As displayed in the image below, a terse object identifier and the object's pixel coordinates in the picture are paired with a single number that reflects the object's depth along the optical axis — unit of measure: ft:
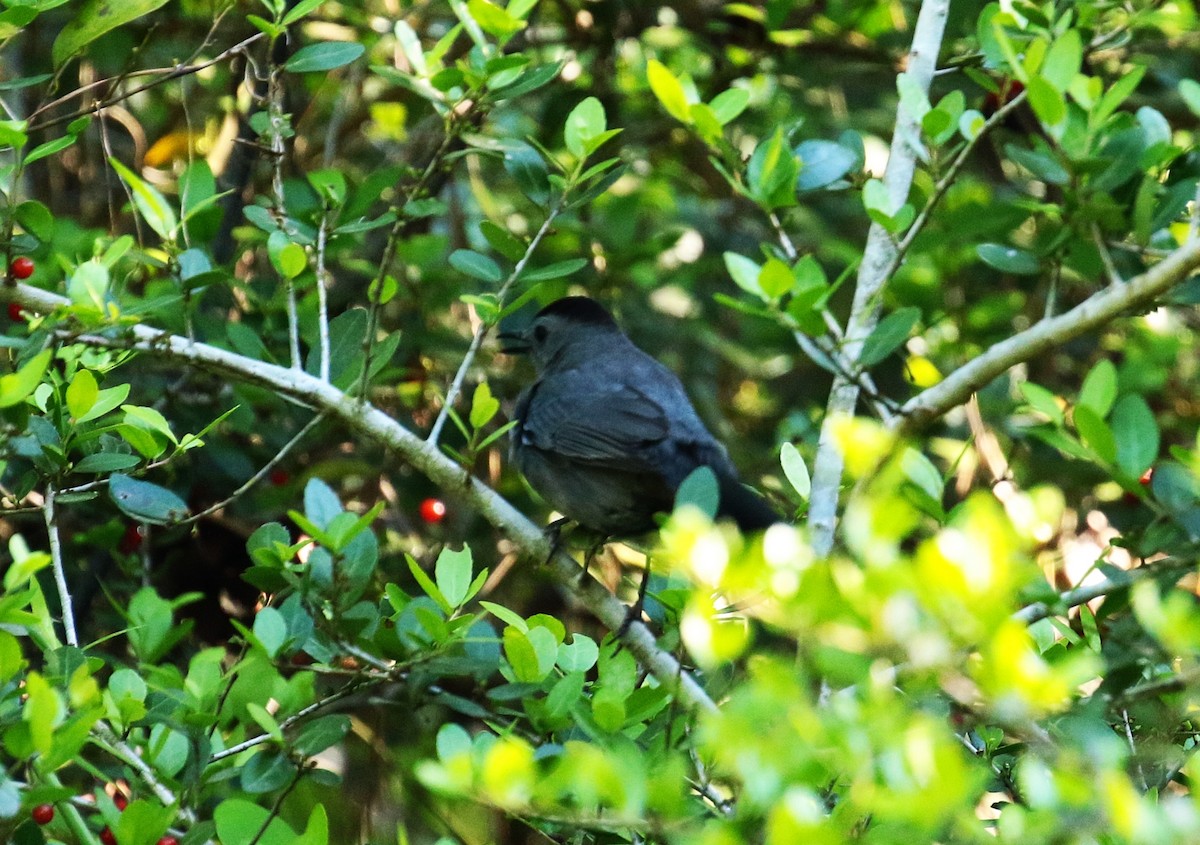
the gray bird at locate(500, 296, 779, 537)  28.68
